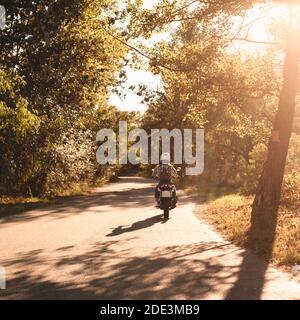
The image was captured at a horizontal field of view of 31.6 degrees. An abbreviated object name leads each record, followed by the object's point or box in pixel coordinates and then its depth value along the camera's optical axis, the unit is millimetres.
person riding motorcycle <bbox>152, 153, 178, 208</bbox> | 16938
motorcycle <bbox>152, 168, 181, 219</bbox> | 16516
